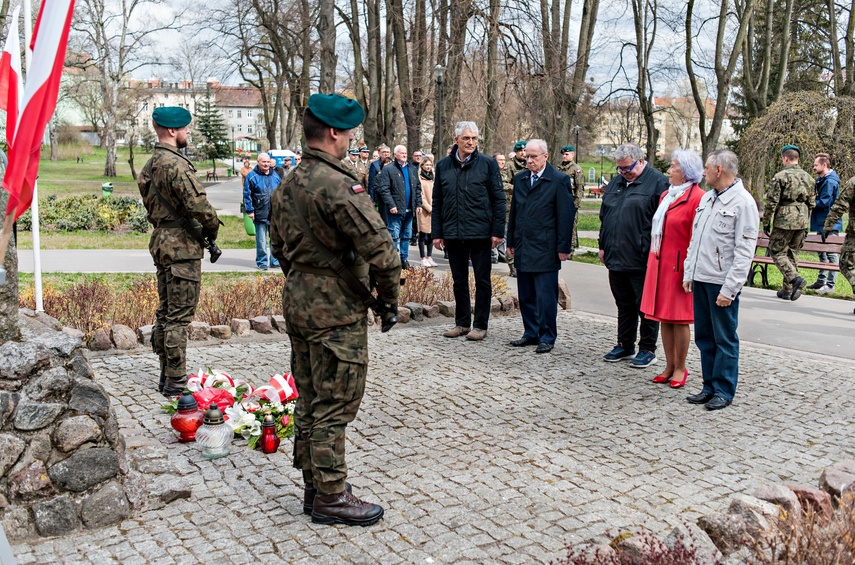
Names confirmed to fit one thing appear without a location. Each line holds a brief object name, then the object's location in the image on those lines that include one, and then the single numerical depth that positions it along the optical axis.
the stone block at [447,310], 10.13
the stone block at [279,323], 8.98
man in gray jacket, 6.30
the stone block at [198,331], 8.66
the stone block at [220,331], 8.71
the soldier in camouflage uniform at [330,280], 4.20
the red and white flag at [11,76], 3.89
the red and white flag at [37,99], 3.18
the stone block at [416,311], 9.89
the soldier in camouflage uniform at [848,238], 11.02
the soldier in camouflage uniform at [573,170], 14.91
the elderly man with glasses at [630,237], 7.64
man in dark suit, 8.34
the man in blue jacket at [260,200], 13.98
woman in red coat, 6.98
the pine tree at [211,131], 65.00
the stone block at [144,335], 8.39
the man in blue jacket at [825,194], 12.89
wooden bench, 12.66
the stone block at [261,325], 8.93
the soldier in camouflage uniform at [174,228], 6.48
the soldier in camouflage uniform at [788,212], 11.95
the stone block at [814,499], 4.04
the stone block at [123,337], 8.23
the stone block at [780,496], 4.02
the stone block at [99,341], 8.17
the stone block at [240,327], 8.86
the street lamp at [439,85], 17.17
